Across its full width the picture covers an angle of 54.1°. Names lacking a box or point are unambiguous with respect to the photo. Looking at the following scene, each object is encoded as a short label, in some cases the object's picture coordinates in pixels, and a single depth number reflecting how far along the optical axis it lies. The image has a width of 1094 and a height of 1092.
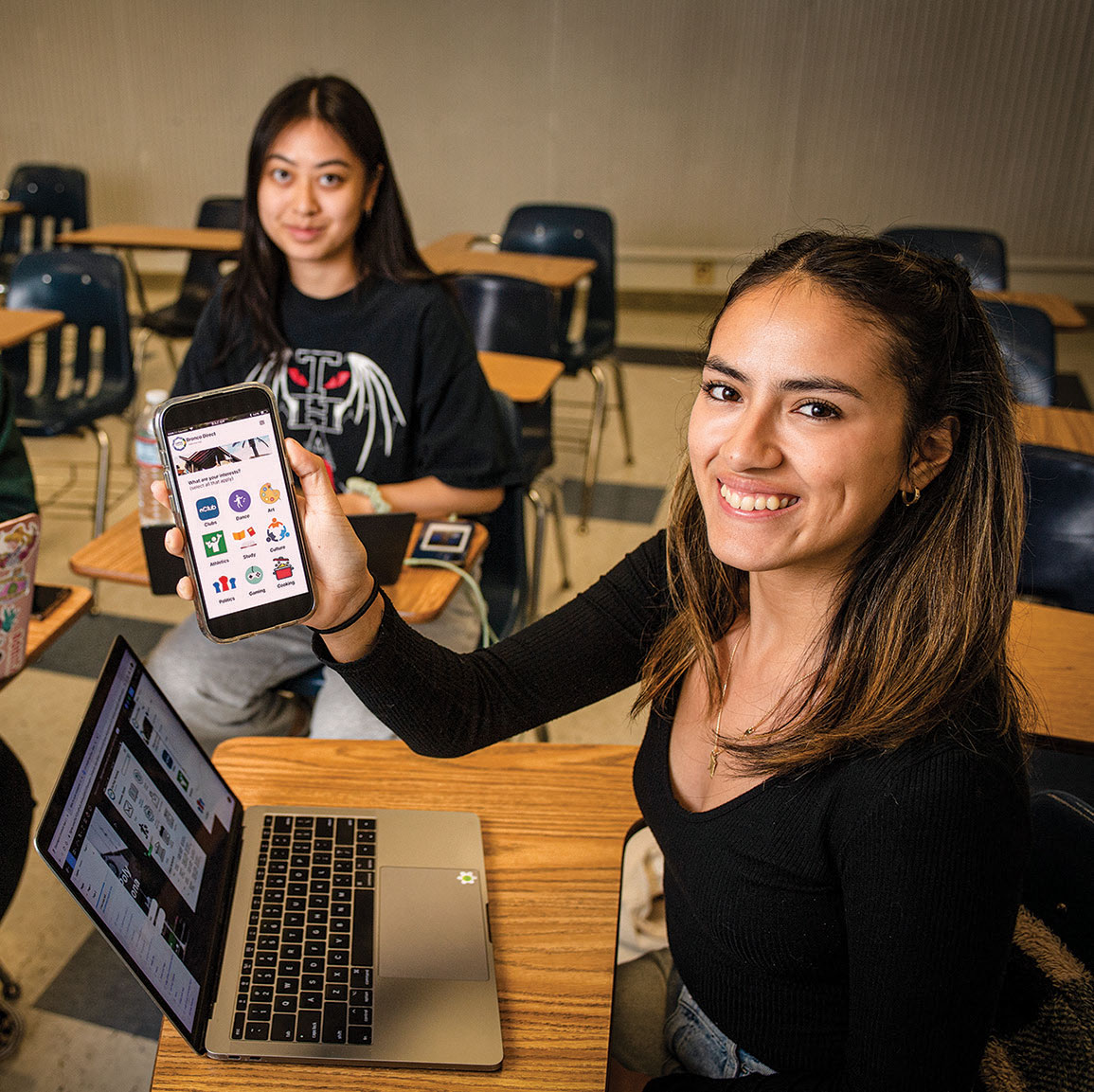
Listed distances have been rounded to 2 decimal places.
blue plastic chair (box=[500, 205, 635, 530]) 3.86
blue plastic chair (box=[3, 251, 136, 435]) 3.34
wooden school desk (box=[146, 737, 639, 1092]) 0.87
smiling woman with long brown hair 0.82
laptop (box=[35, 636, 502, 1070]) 0.83
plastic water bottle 1.83
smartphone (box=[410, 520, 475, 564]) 1.77
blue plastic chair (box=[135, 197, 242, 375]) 4.29
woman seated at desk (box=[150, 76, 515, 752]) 1.96
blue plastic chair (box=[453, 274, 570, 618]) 3.02
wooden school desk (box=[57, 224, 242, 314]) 4.51
